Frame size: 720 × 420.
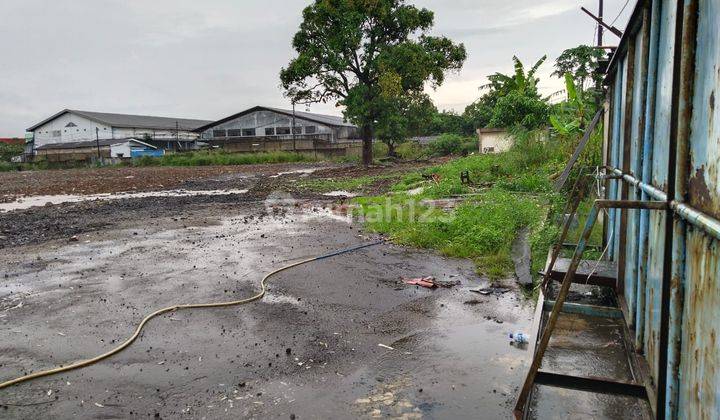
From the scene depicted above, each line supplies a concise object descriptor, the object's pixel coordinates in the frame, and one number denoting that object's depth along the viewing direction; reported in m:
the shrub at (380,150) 46.97
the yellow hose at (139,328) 4.21
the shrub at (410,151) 44.50
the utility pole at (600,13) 14.54
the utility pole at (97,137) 52.66
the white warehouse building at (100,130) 57.56
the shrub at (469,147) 43.62
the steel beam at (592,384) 3.01
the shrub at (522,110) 23.00
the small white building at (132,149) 52.09
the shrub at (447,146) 45.56
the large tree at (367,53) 27.09
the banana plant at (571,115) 15.13
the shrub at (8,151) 53.41
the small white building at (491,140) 30.53
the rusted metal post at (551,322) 2.80
